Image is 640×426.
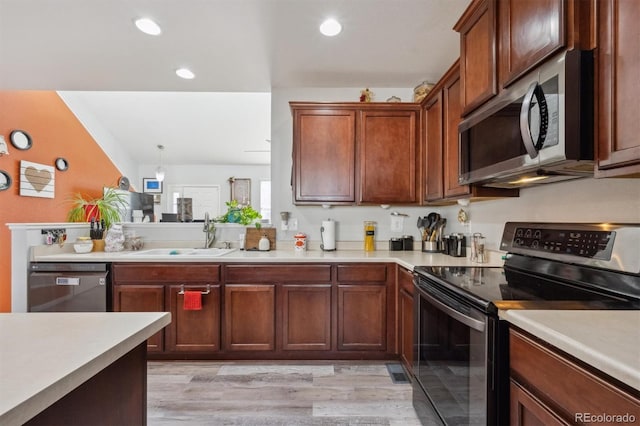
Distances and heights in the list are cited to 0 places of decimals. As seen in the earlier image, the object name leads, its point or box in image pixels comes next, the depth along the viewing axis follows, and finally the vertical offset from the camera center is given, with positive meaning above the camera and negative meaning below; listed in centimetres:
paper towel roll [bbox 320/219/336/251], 287 -20
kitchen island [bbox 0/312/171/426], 50 -30
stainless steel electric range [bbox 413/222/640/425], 104 -32
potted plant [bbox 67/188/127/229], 306 +2
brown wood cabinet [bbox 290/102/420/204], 267 +55
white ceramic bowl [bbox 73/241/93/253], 272 -31
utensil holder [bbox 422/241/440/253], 272 -30
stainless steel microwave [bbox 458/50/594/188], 101 +35
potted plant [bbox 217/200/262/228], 300 -2
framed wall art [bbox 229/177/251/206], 839 +66
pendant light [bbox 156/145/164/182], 636 +83
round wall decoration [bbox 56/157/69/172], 445 +73
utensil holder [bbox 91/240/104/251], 290 -32
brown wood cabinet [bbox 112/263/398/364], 241 -76
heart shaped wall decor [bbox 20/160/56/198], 389 +44
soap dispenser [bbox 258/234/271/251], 287 -29
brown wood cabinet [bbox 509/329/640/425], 65 -44
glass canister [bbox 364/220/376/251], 292 -23
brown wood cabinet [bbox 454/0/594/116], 103 +74
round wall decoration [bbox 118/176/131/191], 623 +62
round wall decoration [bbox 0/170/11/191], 362 +39
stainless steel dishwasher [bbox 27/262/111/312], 237 -60
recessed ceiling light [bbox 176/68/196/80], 271 +129
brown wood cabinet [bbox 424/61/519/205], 192 +51
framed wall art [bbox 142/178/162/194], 782 +73
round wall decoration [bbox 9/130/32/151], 382 +95
